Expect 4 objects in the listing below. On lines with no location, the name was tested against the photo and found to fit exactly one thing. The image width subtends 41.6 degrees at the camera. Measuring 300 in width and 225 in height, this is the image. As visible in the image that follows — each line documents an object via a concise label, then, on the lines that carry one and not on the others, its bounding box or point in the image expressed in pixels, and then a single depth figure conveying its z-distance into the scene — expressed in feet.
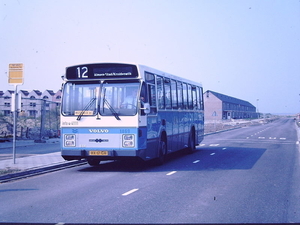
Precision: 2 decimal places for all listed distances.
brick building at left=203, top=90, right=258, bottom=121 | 357.41
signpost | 45.19
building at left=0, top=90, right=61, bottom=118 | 83.32
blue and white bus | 39.75
